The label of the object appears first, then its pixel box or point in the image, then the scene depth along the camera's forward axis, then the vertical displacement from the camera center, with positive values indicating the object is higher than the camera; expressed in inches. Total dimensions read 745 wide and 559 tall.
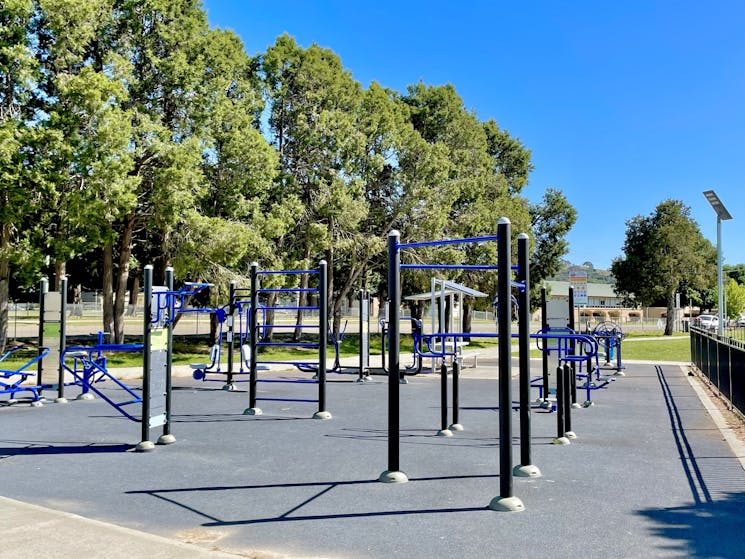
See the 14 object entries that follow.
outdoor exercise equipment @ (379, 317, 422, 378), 518.6 -32.6
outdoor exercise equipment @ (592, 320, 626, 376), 736.3 -39.8
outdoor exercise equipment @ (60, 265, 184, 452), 346.3 -26.4
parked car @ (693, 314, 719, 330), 2252.0 -25.1
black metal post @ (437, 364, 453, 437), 375.2 -55.9
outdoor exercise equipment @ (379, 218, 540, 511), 235.9 -20.3
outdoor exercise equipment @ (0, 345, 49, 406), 509.7 -64.4
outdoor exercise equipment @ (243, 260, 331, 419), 432.5 -19.5
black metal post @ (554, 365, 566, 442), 344.5 -53.7
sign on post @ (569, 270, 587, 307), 746.2 +30.6
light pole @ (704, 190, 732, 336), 830.5 +127.4
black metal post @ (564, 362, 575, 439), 354.0 -54.1
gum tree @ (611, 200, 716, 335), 2092.8 +164.9
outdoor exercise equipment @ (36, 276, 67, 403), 546.6 -18.5
